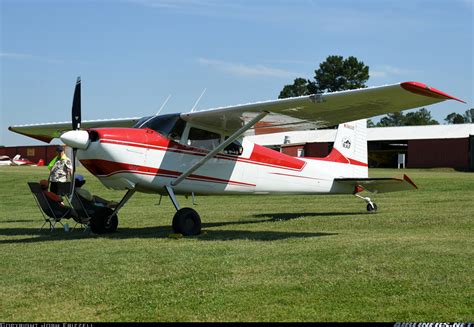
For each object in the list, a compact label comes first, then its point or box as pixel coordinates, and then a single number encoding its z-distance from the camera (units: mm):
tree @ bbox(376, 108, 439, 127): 123188
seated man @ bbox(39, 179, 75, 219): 12883
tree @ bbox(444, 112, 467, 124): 141062
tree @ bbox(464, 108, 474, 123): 141575
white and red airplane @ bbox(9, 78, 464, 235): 11047
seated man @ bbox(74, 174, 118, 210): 13185
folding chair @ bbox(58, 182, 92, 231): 13073
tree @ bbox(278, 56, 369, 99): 107531
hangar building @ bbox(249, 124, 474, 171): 59781
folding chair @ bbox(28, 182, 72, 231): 12805
